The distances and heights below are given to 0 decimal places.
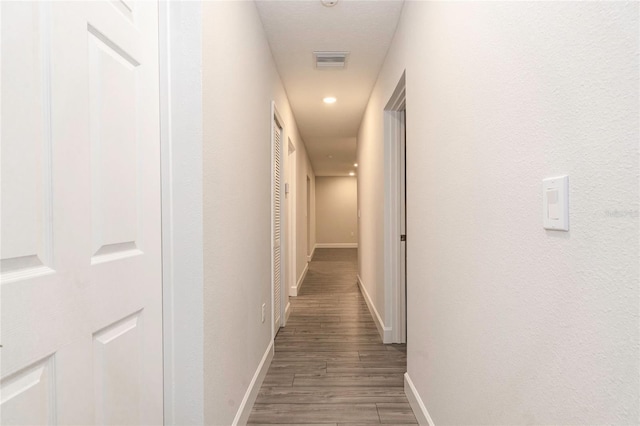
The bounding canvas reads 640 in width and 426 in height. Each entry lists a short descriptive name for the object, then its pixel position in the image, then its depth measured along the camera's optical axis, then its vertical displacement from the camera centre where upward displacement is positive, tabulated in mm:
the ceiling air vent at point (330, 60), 2877 +1287
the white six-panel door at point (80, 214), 709 -9
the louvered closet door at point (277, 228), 3258 -187
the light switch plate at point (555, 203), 747 +9
